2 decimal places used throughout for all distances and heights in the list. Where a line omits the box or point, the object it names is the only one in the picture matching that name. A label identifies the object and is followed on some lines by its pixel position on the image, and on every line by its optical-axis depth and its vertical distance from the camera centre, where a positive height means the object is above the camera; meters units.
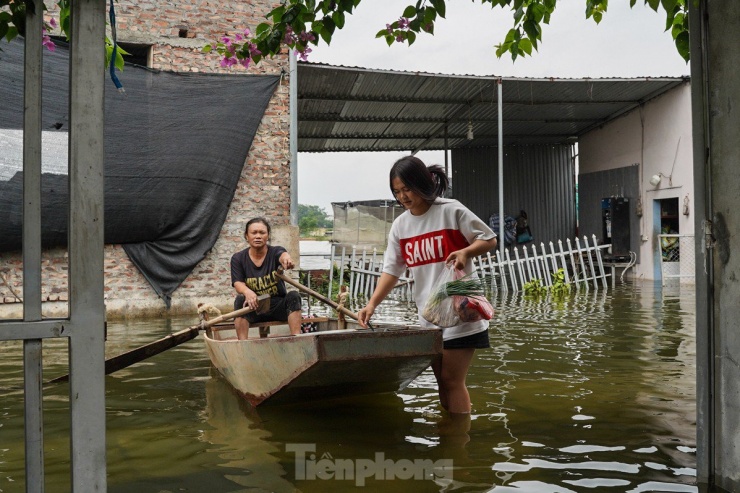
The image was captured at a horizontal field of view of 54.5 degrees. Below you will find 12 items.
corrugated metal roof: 15.67 +3.64
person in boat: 6.79 -0.25
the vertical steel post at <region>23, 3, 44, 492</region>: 2.47 -0.01
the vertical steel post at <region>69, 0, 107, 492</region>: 2.58 +0.01
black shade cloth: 10.69 +1.56
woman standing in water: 4.34 +0.06
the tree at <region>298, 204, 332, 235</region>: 24.95 +1.01
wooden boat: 4.38 -0.73
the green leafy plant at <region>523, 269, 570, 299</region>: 16.20 -0.93
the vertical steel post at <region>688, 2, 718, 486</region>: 3.42 -0.02
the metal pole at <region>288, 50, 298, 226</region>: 12.97 +1.77
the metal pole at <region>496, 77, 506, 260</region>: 15.50 +2.10
